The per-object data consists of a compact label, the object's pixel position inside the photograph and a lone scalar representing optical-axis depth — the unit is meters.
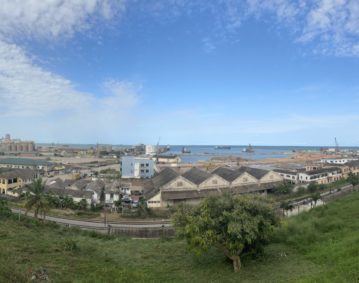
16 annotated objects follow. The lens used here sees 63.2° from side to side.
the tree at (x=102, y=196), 43.62
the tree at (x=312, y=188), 50.34
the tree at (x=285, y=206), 36.54
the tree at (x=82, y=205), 38.91
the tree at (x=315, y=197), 39.66
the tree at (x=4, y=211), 29.47
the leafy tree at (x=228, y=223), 15.40
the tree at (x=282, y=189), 48.12
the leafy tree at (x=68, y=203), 38.97
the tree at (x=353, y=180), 52.46
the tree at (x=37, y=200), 29.92
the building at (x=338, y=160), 95.28
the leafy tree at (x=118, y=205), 39.12
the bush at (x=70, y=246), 19.73
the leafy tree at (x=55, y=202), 38.70
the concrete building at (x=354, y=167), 70.56
